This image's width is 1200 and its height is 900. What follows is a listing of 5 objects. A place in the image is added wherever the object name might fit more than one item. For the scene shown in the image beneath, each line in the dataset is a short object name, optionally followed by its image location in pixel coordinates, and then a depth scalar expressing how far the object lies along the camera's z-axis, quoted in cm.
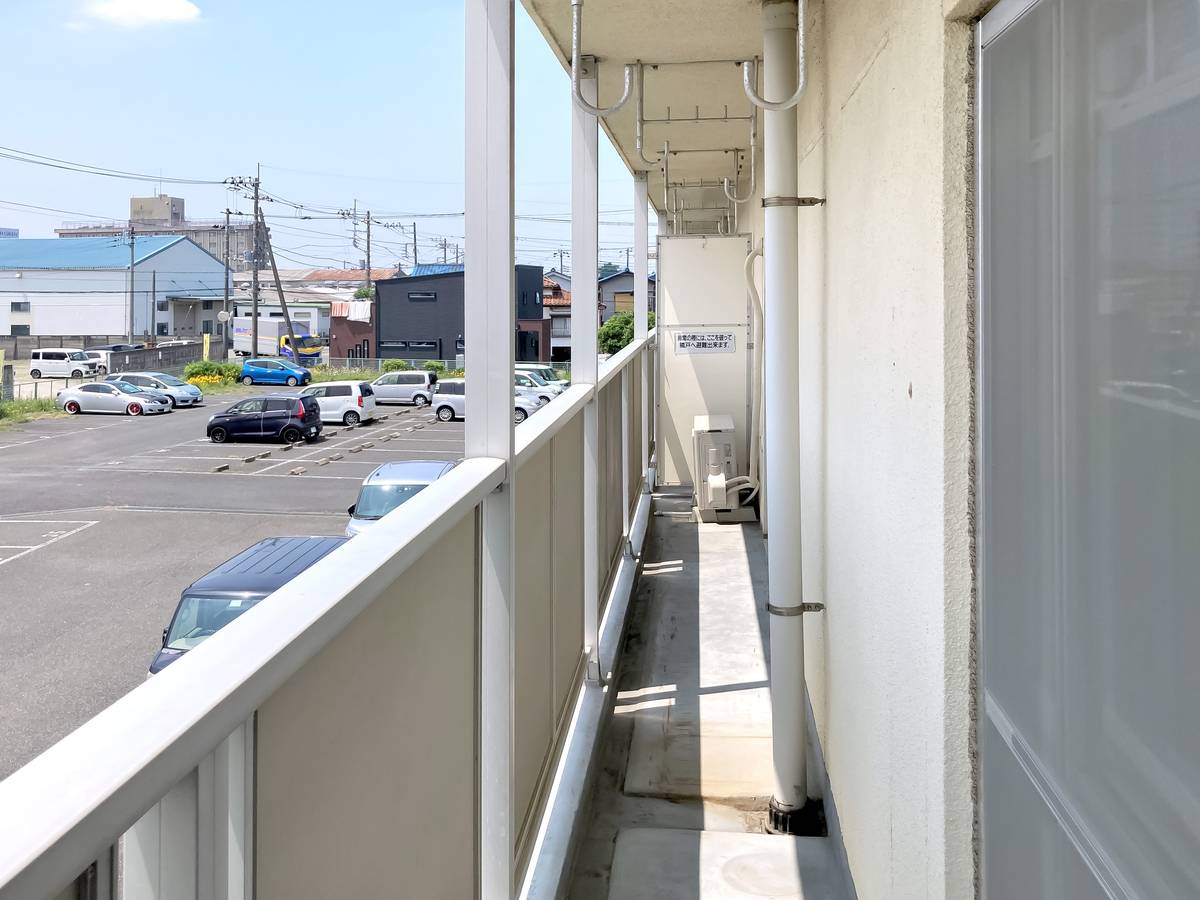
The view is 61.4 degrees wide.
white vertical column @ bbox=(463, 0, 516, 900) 174
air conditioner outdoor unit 604
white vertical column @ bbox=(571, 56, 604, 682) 332
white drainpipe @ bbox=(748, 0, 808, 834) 261
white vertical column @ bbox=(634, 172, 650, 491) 677
